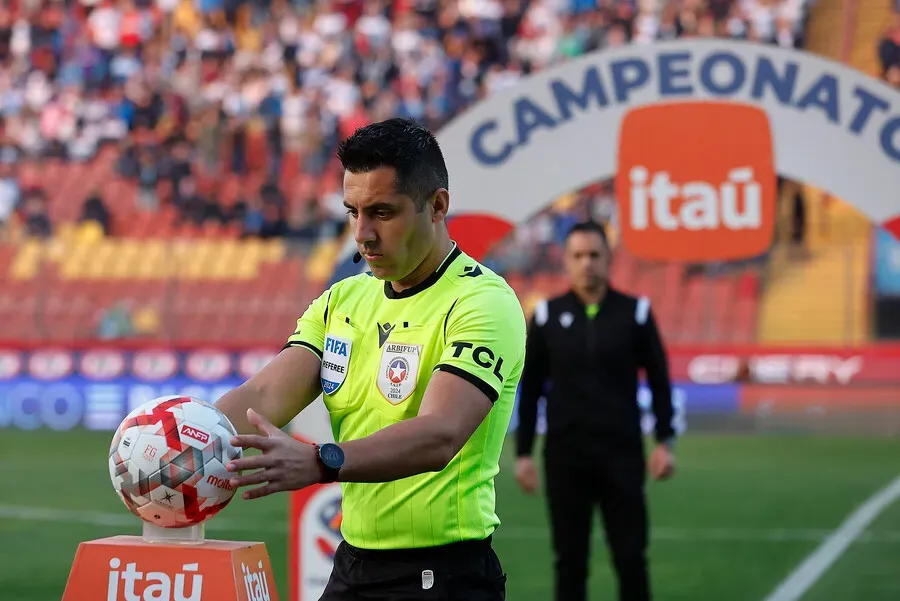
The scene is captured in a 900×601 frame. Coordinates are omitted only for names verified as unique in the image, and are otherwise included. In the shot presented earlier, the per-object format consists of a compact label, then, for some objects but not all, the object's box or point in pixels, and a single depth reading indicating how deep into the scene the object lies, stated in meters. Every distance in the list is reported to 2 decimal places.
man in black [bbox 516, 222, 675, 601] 13.86
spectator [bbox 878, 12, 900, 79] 35.16
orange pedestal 7.48
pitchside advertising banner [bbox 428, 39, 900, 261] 13.70
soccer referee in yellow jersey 6.91
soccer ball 7.16
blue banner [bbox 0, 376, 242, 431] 35.72
